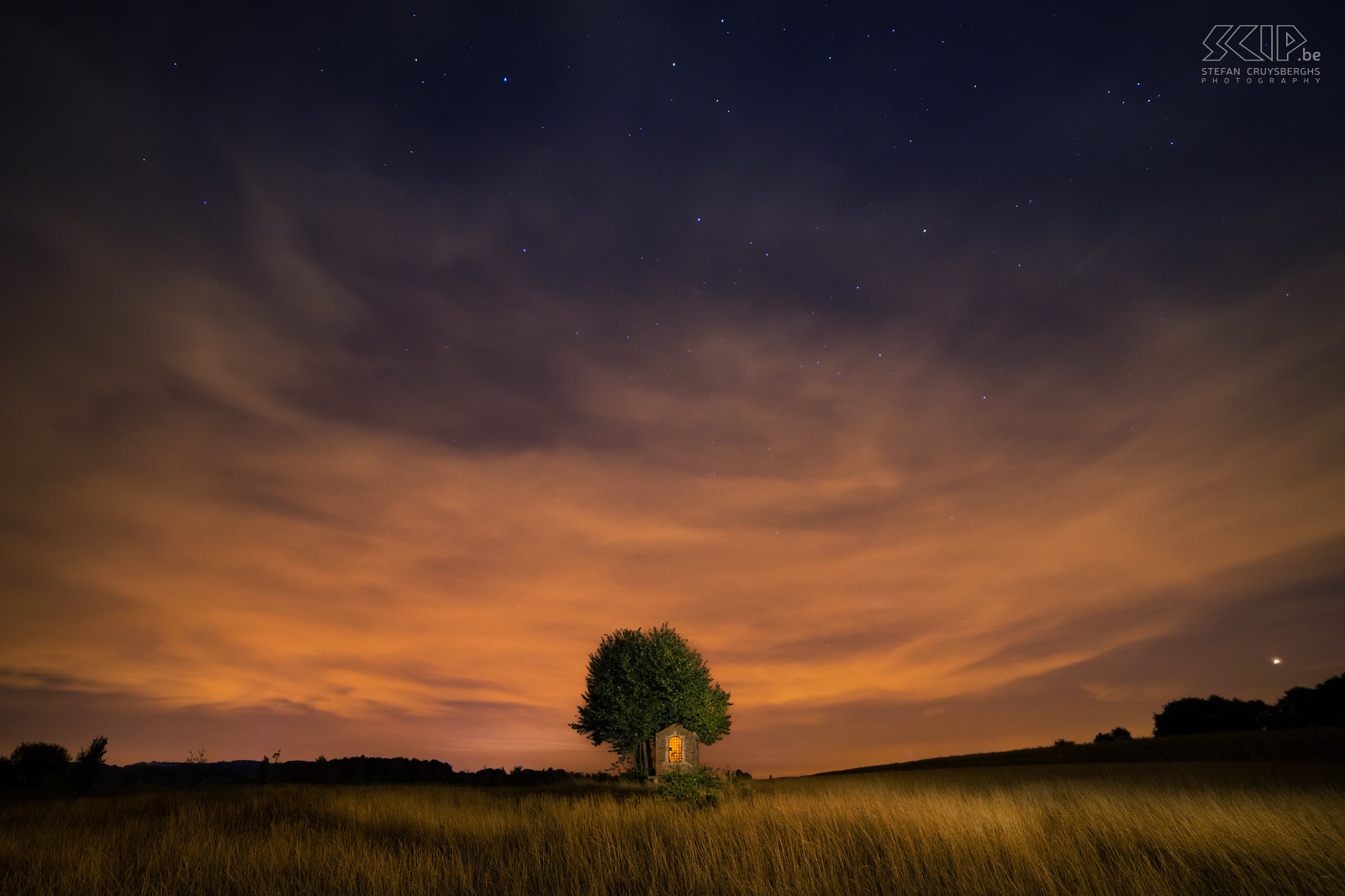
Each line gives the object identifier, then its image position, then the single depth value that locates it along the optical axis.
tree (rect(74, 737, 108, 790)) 31.23
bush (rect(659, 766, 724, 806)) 19.62
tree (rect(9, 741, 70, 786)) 32.19
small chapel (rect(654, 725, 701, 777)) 38.75
